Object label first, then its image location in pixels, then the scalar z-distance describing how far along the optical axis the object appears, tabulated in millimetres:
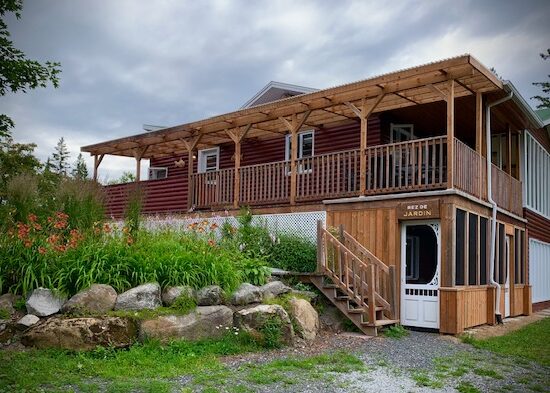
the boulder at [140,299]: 8305
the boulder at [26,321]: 7914
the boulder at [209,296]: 8977
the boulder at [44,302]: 8109
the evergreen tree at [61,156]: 60031
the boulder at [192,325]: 8094
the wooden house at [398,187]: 11383
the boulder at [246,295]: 9345
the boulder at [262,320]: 8727
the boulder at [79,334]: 7609
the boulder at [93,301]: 8078
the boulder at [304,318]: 9422
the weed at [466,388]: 6523
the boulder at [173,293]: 8672
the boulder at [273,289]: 9859
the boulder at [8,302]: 8250
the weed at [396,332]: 10502
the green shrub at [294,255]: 12430
